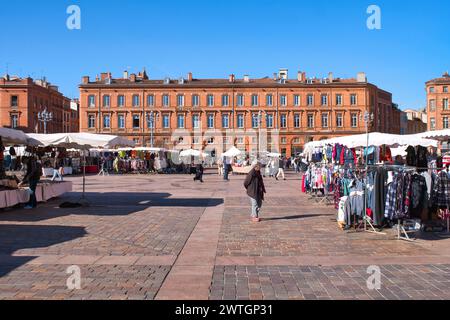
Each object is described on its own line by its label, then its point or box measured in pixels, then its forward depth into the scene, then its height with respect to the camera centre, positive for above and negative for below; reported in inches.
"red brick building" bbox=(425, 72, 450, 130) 3336.6 +402.1
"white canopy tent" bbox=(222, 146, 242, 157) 1603.6 +22.3
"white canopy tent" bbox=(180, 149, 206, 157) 1749.1 +26.3
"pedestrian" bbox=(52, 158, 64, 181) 1274.6 -4.8
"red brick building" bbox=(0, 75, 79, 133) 3002.0 +384.9
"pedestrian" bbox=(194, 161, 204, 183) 1178.9 -32.6
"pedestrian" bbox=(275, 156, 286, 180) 1344.1 -26.4
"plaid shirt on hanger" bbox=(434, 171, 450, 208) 390.6 -27.7
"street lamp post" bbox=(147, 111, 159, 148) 3097.9 +292.1
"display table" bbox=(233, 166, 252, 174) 1610.5 -36.5
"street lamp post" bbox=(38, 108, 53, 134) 1962.4 +199.1
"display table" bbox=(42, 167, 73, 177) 1302.9 -28.1
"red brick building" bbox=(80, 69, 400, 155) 3083.2 +332.8
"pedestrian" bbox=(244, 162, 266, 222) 464.4 -28.8
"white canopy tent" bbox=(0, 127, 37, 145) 556.4 +31.1
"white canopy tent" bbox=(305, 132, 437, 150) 567.2 +21.1
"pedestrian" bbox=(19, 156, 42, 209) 569.9 -19.2
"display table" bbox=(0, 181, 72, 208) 518.9 -39.1
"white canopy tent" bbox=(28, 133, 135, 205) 622.5 +28.4
